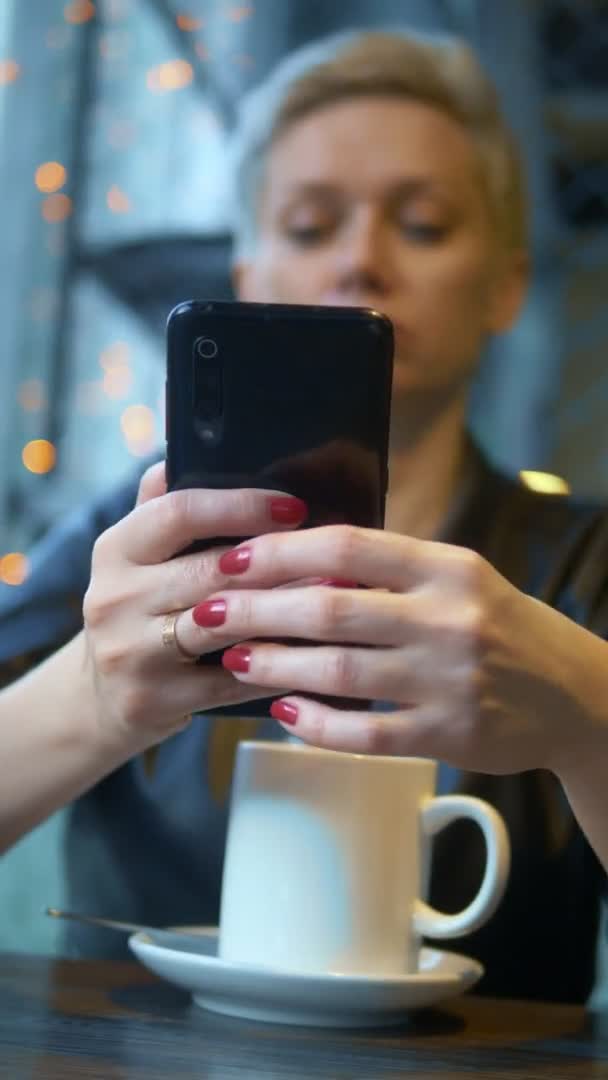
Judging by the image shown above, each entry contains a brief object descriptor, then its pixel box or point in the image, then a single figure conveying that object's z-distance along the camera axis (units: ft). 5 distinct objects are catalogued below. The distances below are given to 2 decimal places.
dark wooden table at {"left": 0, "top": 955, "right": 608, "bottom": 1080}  1.39
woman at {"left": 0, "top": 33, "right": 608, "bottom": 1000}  1.54
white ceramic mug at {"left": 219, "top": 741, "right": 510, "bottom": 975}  1.67
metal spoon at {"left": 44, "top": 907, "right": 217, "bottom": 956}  1.87
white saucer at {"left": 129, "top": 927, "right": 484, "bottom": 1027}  1.58
